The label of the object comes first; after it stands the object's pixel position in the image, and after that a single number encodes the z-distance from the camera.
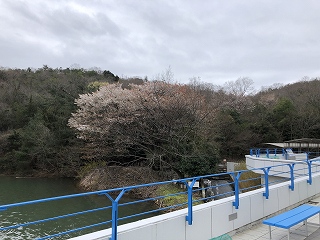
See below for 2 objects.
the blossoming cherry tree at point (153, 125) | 20.58
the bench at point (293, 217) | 4.47
